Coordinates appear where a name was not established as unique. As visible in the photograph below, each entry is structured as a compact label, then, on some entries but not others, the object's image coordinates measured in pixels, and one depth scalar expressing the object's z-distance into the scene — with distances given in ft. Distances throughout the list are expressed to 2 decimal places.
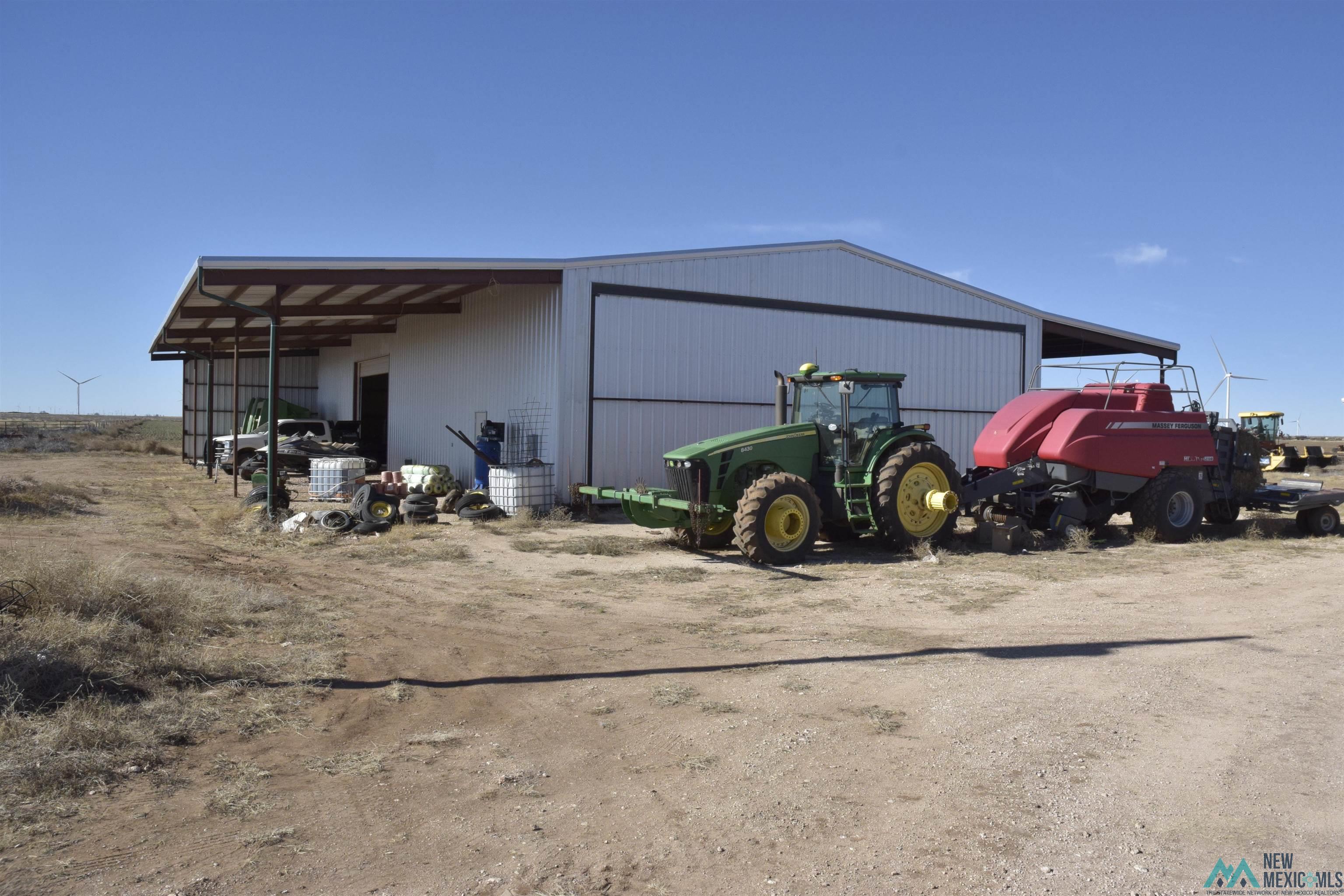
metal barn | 57.11
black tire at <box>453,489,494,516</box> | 54.54
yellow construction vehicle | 122.83
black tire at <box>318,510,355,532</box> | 47.01
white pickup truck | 88.53
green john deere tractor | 37.68
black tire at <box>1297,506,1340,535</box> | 50.55
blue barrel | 64.08
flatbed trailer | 49.90
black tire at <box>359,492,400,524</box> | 48.78
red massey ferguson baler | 45.03
